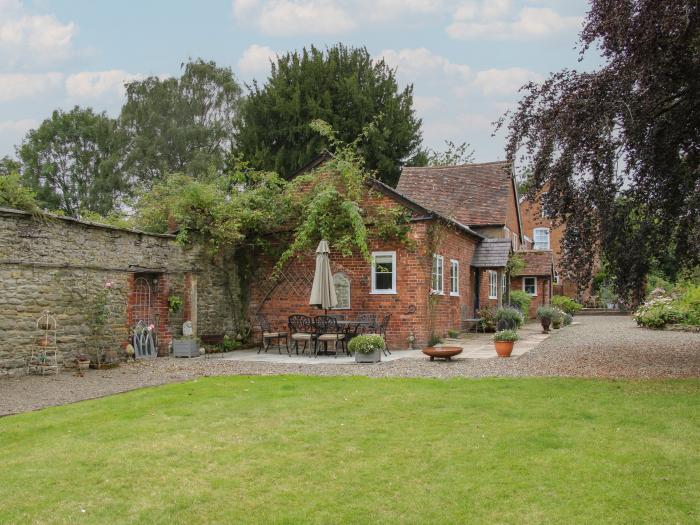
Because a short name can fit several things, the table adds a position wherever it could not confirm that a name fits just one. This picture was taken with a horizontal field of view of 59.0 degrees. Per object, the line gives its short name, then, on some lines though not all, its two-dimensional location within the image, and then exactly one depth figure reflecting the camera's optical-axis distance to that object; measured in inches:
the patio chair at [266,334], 612.7
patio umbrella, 557.9
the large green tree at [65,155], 1678.2
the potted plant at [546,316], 883.4
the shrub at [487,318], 868.0
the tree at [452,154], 1860.2
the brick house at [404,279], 640.4
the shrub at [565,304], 1273.4
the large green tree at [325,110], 1192.2
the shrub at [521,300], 1095.8
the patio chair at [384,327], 593.6
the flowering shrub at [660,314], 880.9
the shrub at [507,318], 805.9
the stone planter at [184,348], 583.5
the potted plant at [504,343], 531.8
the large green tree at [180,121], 1505.9
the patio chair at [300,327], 570.8
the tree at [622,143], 391.9
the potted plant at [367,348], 518.0
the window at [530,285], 1311.5
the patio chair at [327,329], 570.6
